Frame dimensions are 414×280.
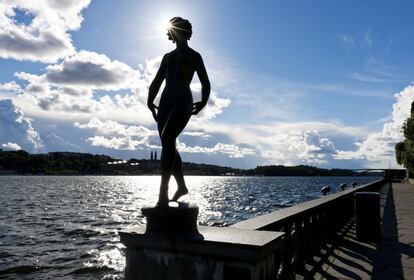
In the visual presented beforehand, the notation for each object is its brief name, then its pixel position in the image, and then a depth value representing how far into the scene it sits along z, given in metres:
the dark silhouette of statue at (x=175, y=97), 4.59
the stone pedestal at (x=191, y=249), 3.87
